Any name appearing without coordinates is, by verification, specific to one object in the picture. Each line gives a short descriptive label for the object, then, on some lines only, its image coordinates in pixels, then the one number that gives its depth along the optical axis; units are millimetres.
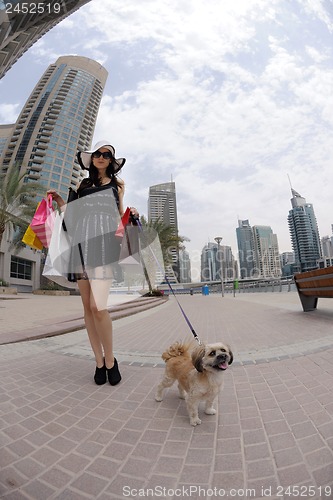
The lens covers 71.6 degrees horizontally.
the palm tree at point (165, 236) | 24802
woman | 2240
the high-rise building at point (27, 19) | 5105
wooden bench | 5221
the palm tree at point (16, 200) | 19875
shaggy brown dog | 1677
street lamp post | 26428
